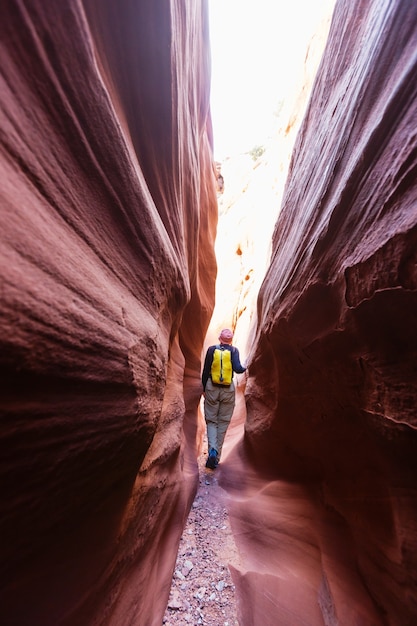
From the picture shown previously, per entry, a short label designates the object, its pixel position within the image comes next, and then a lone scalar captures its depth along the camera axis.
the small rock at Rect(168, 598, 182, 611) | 1.77
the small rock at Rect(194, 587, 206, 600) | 1.86
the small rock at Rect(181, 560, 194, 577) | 2.04
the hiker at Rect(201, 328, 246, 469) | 4.01
